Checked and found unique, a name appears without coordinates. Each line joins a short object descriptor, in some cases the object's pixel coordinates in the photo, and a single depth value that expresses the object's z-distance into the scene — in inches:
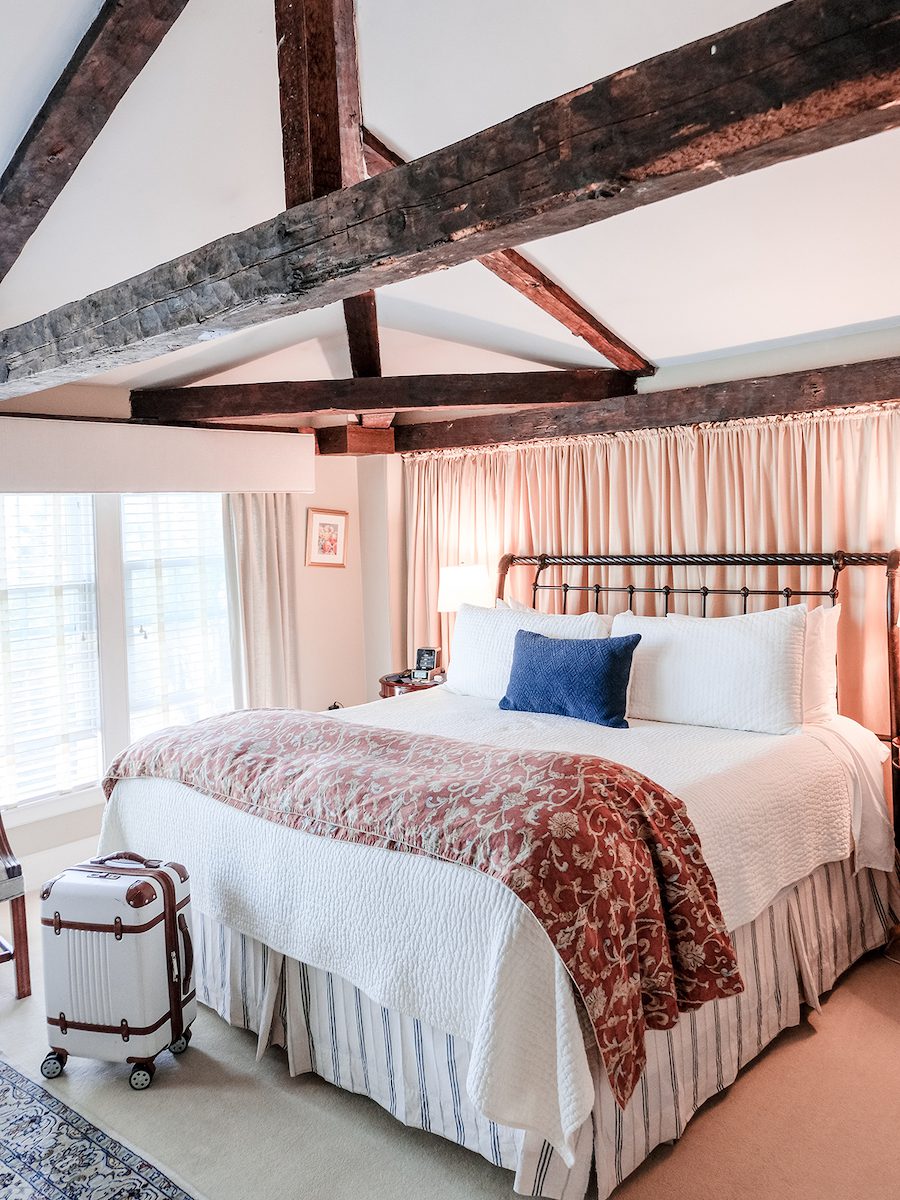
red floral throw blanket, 78.6
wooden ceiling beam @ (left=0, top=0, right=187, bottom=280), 91.7
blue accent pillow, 133.9
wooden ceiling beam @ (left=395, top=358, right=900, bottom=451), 135.0
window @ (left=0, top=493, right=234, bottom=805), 163.5
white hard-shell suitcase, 99.9
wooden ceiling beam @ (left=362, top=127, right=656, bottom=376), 111.3
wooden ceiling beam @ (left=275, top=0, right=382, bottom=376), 79.5
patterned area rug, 85.1
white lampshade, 186.4
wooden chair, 119.0
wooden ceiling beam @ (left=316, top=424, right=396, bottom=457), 197.2
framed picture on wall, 206.7
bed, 77.7
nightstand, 187.4
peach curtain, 138.9
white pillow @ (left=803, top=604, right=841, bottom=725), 129.5
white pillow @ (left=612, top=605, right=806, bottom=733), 125.4
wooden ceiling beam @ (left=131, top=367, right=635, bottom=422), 158.6
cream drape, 193.3
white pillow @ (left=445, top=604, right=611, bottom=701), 152.3
